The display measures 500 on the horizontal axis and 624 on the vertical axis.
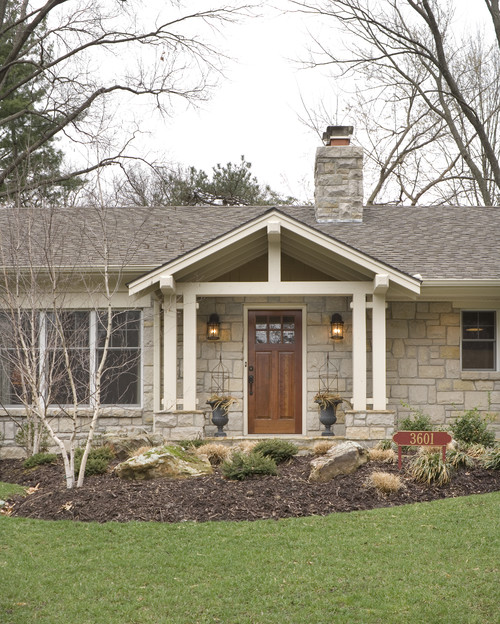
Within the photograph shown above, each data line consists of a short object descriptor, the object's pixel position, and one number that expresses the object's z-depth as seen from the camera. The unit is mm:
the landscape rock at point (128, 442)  8859
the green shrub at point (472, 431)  9414
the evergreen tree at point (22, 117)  17109
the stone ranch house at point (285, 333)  9789
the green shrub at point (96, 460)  7898
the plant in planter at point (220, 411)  10250
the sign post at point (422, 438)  7387
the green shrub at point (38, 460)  8867
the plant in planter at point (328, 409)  10211
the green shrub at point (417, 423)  9695
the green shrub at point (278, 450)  8445
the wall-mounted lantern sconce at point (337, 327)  10633
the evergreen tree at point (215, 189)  21828
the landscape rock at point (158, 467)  7469
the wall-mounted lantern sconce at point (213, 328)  10681
